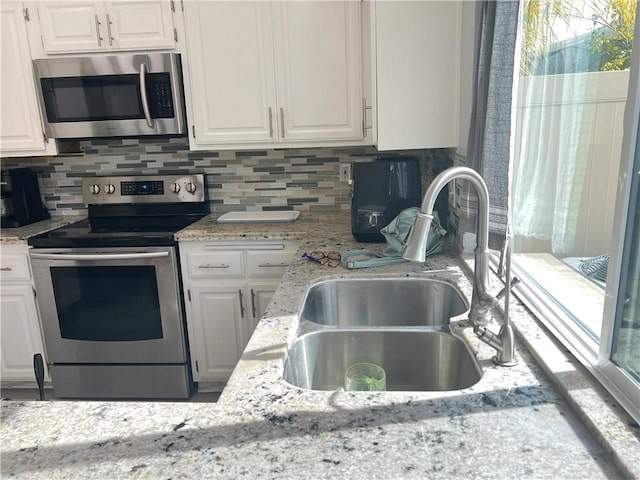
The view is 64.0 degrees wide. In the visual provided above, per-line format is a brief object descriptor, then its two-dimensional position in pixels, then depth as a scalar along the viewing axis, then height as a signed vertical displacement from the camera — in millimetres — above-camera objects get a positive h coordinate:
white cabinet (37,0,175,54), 2469 +451
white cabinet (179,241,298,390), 2488 -845
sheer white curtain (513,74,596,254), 1298 -135
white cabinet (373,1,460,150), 1973 +147
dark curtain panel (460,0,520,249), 1492 +15
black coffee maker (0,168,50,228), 2699 -399
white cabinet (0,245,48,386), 2586 -994
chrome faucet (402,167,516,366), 999 -317
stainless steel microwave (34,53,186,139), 2479 +127
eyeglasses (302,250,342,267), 1921 -536
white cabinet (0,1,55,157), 2545 +143
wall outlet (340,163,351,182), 2895 -312
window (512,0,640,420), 937 -180
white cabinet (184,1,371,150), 2432 +197
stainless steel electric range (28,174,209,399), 2451 -912
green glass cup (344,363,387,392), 1318 -671
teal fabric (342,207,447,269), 1929 -478
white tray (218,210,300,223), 2686 -527
